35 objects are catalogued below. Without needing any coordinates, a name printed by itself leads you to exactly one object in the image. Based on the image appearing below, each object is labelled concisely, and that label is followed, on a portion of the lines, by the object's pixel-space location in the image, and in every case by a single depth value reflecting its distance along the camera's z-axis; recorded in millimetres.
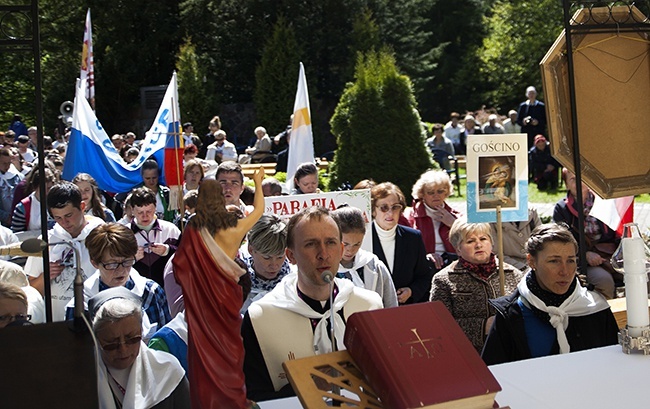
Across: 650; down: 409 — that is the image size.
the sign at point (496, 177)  5035
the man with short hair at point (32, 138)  18094
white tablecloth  2412
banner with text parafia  5703
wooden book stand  2129
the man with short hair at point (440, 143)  17756
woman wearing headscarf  2734
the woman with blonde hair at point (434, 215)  6508
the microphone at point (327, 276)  2316
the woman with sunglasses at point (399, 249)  5512
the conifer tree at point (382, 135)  12805
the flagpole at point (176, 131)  6810
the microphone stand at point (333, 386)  2308
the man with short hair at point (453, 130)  20891
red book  2047
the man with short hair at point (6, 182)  9170
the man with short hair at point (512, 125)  20077
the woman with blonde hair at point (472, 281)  4590
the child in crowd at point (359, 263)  4488
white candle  2836
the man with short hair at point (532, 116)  17438
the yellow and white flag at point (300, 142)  8608
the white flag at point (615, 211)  5207
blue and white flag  7488
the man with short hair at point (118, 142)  16616
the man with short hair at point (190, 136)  16500
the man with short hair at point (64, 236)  4750
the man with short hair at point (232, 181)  6340
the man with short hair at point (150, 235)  5578
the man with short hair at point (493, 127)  19938
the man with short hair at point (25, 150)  15720
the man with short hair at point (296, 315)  2797
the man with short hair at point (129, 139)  17722
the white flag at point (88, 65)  11820
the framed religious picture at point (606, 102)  4043
